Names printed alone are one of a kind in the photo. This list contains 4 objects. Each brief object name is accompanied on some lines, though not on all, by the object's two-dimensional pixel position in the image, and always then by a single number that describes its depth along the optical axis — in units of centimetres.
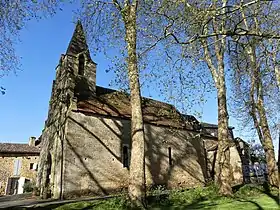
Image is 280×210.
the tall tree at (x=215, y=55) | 700
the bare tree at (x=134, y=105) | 1052
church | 1820
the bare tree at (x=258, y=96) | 1552
